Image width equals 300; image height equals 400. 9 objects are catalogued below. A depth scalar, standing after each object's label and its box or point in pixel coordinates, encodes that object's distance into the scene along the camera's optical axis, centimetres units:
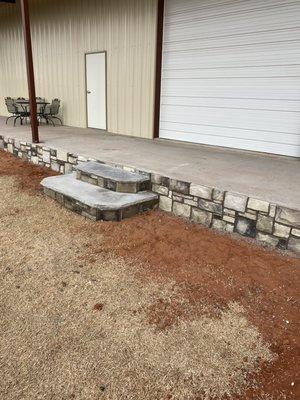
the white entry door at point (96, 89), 768
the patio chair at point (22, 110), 838
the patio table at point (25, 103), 843
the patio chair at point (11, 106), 835
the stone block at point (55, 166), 580
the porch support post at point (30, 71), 569
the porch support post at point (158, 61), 629
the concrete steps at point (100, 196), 382
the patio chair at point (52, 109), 880
